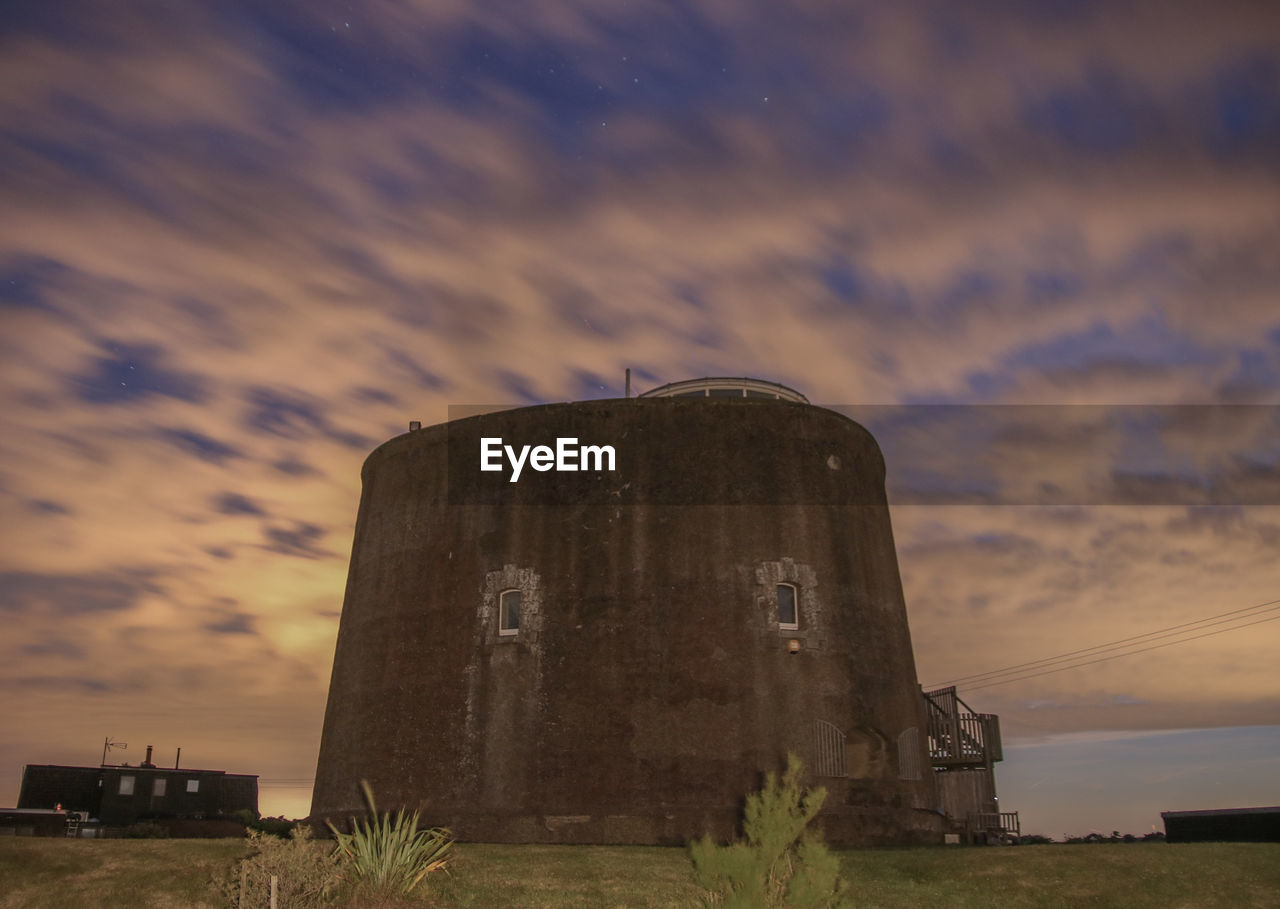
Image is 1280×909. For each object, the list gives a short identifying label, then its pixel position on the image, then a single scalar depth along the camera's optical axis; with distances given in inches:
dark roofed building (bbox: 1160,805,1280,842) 1118.4
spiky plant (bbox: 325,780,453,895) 506.6
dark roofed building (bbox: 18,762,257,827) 2255.2
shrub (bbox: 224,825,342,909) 488.7
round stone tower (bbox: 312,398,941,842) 797.9
